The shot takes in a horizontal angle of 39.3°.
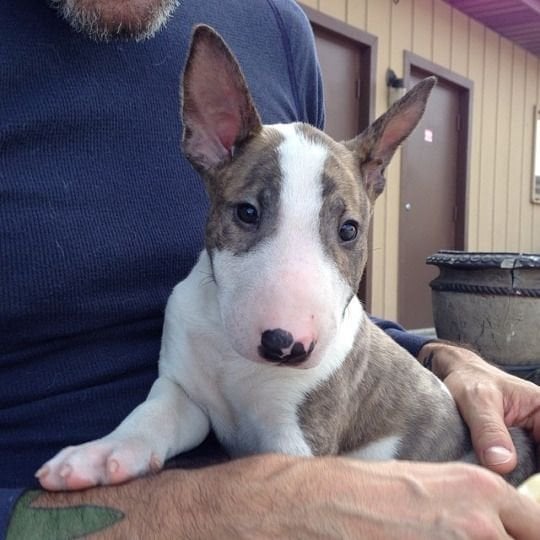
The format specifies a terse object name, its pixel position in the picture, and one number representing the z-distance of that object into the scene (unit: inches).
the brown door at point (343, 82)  206.8
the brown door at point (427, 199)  250.1
